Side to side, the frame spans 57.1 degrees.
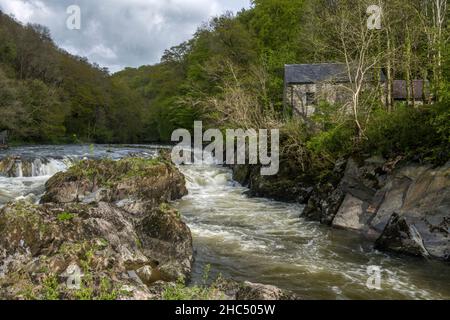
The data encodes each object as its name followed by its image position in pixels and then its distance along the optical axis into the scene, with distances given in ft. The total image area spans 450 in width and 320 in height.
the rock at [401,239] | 33.27
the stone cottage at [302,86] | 98.48
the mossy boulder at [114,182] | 51.67
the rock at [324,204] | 45.34
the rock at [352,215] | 41.73
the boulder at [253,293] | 20.57
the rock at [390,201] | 38.81
